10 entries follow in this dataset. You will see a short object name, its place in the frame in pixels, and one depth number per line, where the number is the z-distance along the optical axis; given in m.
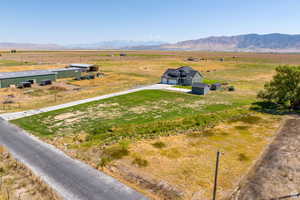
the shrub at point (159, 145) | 27.89
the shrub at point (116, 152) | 25.11
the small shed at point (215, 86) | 62.03
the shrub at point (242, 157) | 24.77
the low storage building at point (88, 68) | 95.79
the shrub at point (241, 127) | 34.56
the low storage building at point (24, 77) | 62.98
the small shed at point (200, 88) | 55.16
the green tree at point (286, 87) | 42.18
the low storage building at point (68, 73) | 80.31
